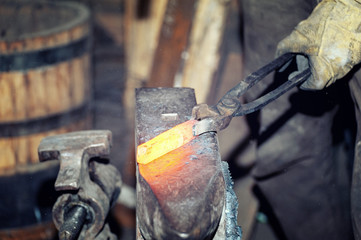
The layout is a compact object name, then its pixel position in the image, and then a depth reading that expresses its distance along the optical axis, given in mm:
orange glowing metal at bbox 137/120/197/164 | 1293
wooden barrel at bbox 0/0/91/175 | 1807
